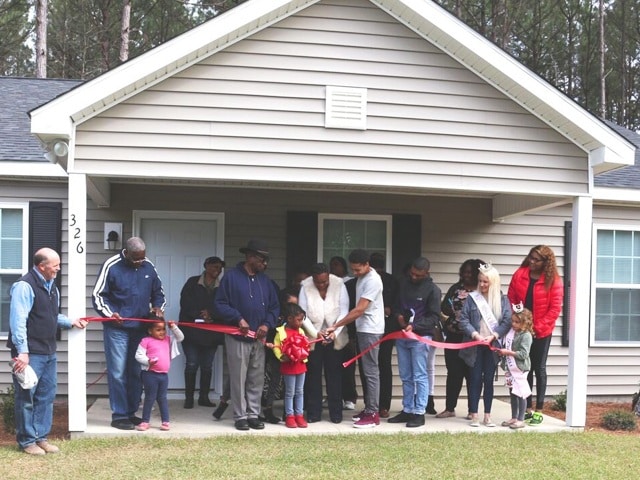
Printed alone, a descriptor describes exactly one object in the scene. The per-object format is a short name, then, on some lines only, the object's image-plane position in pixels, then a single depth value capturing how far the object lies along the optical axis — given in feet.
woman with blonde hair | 22.56
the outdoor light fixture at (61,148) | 20.57
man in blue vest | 18.45
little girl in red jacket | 21.42
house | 20.66
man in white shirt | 22.08
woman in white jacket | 22.48
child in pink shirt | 20.90
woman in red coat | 23.07
